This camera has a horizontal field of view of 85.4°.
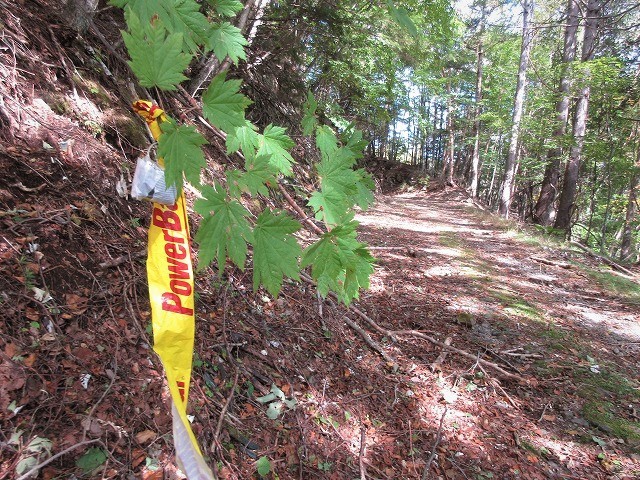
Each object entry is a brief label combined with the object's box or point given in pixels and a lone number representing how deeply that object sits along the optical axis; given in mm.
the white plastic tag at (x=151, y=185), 1252
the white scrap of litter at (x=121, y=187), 2837
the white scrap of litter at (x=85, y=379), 1729
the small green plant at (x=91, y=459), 1498
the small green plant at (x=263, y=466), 2008
